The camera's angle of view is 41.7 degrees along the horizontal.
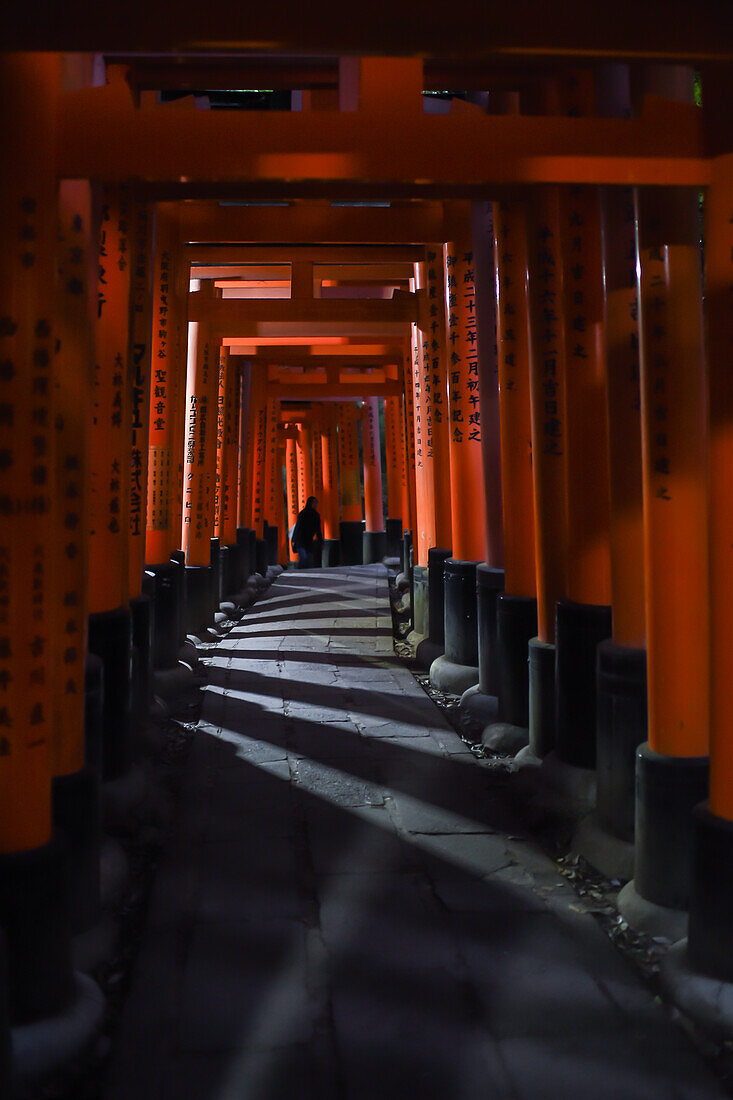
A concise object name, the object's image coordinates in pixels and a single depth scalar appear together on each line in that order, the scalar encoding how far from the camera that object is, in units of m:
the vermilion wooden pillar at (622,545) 3.70
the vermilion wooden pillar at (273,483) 19.02
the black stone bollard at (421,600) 9.20
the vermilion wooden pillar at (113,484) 4.39
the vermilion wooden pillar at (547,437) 4.62
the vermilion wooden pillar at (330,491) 22.25
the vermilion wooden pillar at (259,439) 14.45
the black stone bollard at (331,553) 22.16
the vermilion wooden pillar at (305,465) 25.12
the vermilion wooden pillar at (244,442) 13.94
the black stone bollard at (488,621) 5.98
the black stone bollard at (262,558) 16.41
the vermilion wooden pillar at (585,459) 4.27
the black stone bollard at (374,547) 21.67
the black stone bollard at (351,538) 22.17
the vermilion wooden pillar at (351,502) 21.98
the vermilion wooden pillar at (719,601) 2.69
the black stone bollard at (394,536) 19.75
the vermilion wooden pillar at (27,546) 2.56
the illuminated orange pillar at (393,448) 18.12
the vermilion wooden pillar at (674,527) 3.11
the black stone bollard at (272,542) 20.43
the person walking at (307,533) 18.39
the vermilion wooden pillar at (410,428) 11.72
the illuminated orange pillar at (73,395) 3.30
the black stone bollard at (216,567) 10.94
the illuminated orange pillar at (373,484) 20.81
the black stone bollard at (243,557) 13.35
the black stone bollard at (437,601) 8.18
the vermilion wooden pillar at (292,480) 25.48
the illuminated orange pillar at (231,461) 12.48
